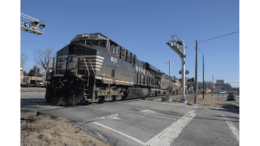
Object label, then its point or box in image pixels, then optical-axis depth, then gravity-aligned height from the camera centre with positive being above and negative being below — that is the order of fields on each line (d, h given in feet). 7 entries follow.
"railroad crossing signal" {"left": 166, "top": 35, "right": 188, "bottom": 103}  48.01 +8.98
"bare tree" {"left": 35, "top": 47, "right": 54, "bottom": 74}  141.79 +14.30
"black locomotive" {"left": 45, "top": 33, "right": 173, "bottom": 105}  28.25 +0.88
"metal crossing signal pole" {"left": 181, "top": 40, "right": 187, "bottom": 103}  53.47 +0.39
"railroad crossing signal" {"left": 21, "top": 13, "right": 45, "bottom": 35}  47.84 +15.65
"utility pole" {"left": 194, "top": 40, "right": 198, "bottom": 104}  57.23 +1.36
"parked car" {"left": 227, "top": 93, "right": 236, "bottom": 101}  109.33 -13.52
